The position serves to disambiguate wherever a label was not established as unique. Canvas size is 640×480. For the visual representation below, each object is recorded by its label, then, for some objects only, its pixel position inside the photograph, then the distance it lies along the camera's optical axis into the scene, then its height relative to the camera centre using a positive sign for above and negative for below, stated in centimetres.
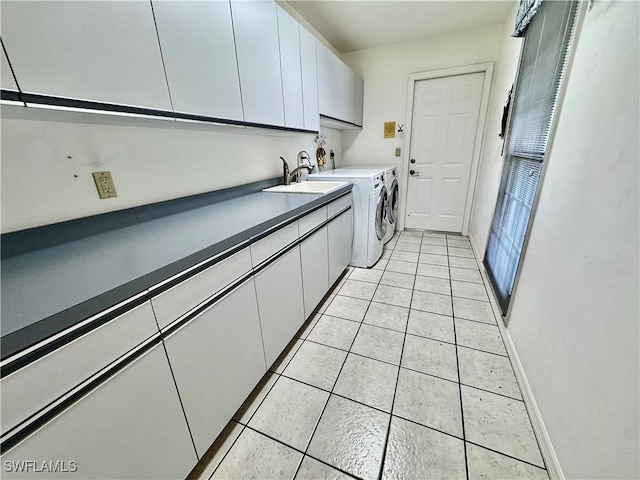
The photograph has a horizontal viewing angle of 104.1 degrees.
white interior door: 313 +5
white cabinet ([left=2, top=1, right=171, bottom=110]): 68 +34
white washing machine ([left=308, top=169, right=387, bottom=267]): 243 -54
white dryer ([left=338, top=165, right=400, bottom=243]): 303 -49
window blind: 131 +12
